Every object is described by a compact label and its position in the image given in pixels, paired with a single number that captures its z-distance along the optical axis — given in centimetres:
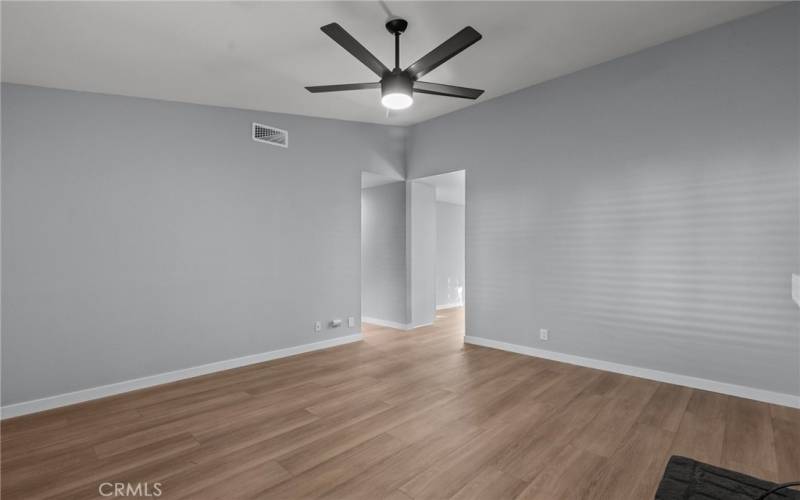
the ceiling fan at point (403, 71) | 232
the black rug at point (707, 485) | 179
